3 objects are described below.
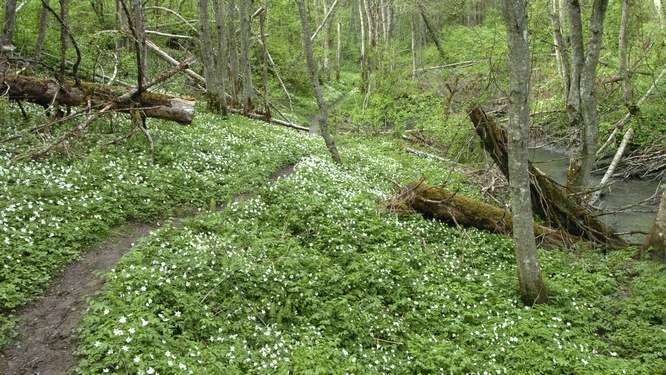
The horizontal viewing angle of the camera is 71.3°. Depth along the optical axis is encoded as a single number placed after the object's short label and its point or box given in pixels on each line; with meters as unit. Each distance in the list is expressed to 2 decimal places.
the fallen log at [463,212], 10.73
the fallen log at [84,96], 11.20
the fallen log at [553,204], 11.02
